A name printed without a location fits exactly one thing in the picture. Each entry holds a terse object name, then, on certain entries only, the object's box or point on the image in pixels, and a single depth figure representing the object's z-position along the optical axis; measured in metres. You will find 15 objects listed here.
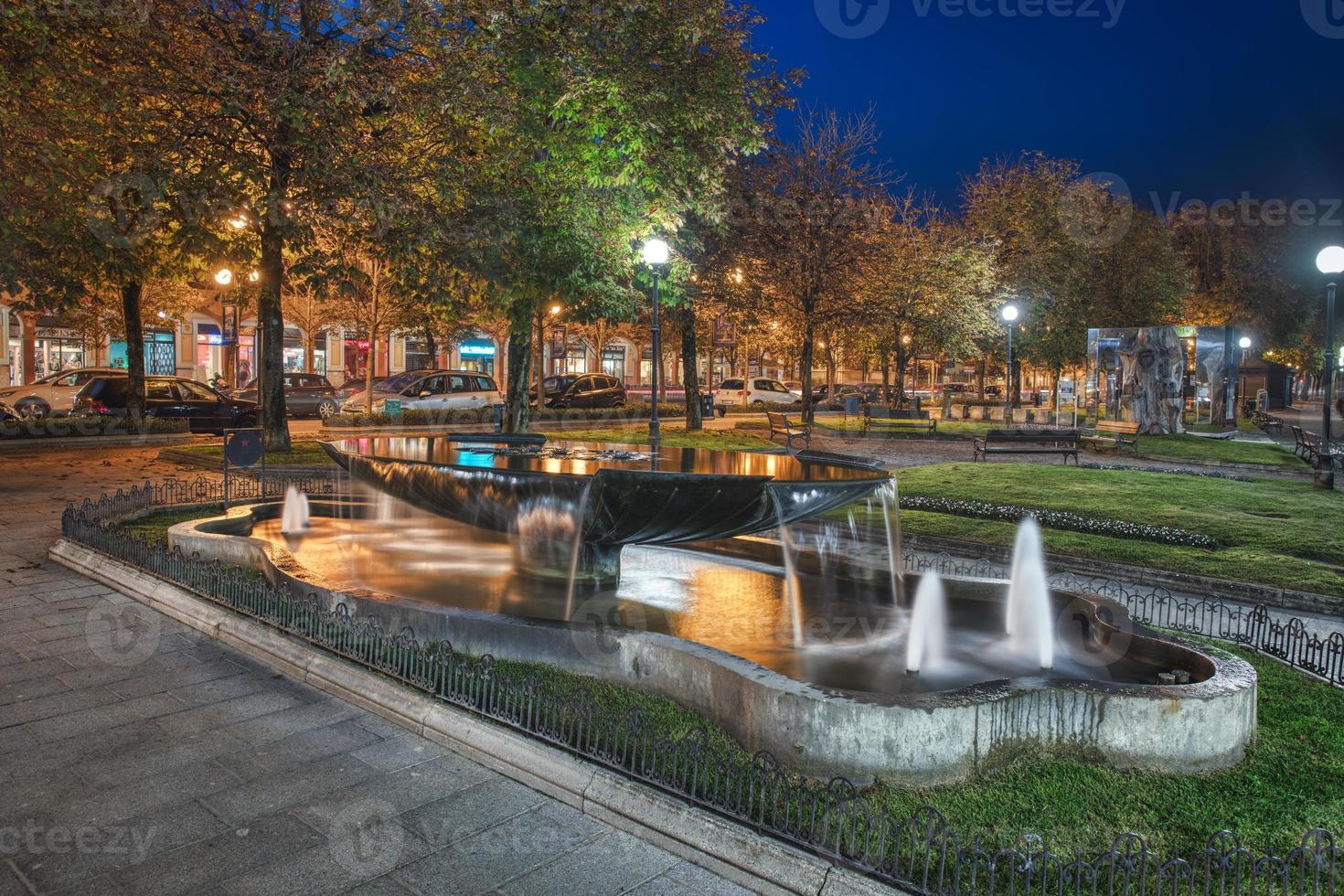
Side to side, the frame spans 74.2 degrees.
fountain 4.86
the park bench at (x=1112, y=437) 24.19
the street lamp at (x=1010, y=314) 29.27
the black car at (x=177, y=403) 24.89
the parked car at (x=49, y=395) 26.16
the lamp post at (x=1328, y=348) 15.71
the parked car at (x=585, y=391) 35.88
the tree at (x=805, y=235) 27.78
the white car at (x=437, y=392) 30.03
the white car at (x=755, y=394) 46.94
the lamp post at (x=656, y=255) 16.06
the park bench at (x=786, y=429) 21.85
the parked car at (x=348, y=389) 33.89
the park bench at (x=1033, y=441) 20.97
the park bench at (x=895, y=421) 30.11
